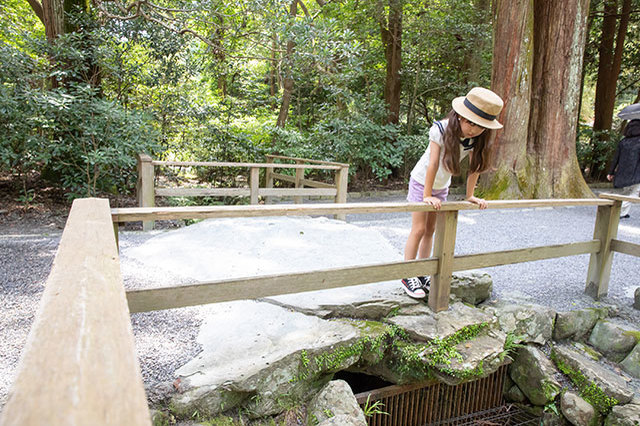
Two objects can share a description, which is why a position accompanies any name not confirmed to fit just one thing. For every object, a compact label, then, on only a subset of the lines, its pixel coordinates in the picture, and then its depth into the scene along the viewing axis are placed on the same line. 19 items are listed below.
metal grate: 3.16
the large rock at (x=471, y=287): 3.76
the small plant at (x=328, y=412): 2.50
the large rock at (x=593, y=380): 3.12
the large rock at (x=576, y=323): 3.70
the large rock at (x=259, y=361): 2.41
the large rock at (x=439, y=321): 3.08
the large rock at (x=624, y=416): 2.92
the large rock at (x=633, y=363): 3.43
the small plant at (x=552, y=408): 3.30
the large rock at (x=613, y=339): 3.56
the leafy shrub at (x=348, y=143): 9.20
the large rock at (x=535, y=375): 3.31
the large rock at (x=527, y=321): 3.53
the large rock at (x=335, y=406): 2.48
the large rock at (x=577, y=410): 3.13
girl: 2.72
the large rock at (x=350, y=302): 3.29
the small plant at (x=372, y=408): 2.99
